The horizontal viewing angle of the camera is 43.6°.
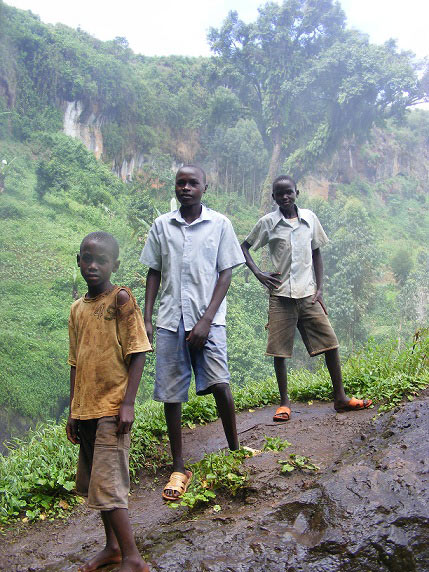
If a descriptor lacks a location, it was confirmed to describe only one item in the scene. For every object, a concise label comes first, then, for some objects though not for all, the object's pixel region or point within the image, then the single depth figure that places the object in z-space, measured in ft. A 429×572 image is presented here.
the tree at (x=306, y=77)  109.29
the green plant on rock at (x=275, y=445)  10.01
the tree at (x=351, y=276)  72.28
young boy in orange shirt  6.46
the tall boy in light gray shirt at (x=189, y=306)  9.14
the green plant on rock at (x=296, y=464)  8.94
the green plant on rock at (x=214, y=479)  8.41
